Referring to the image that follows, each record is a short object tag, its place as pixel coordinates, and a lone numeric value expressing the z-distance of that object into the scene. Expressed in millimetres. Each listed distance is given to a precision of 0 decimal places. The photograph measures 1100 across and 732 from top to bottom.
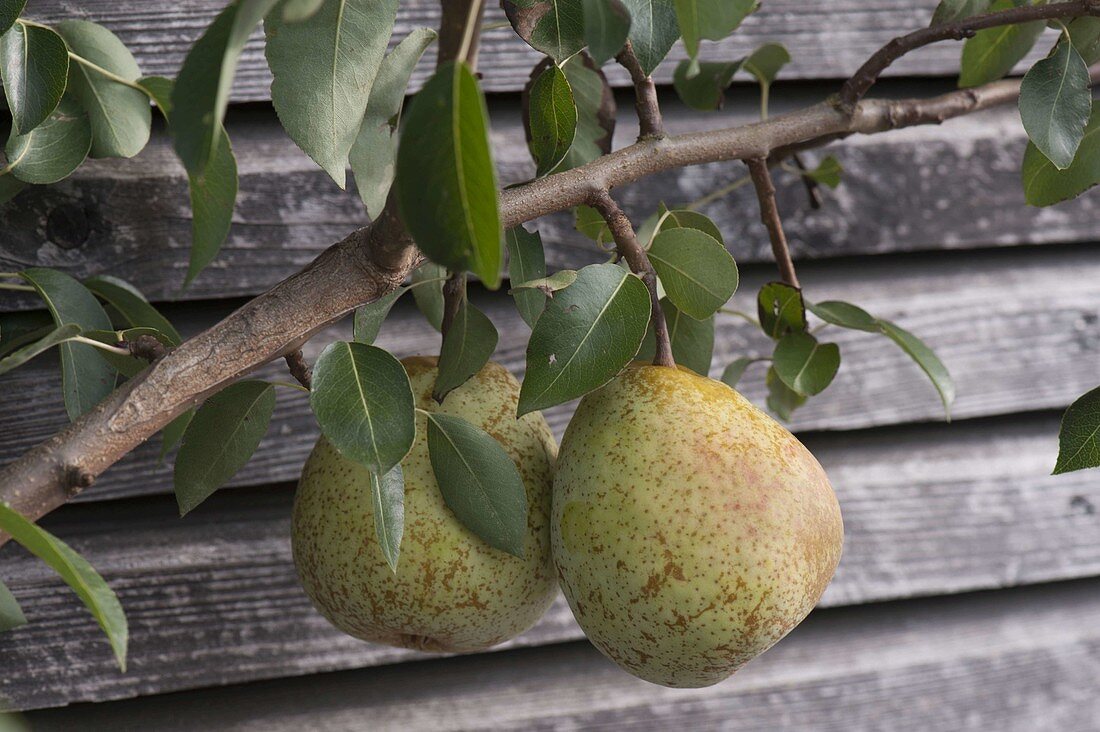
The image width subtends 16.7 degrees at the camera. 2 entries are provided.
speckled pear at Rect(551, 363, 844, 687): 1035
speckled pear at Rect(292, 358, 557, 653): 1063
